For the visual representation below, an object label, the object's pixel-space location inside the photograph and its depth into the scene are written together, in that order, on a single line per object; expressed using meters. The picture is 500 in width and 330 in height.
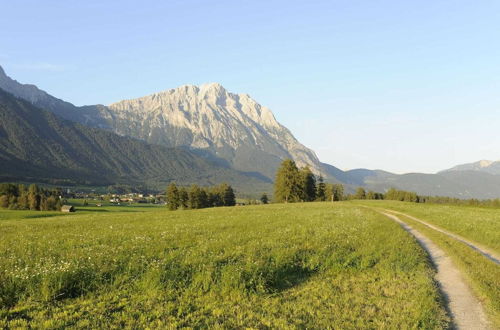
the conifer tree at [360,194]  141.35
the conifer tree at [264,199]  140.50
